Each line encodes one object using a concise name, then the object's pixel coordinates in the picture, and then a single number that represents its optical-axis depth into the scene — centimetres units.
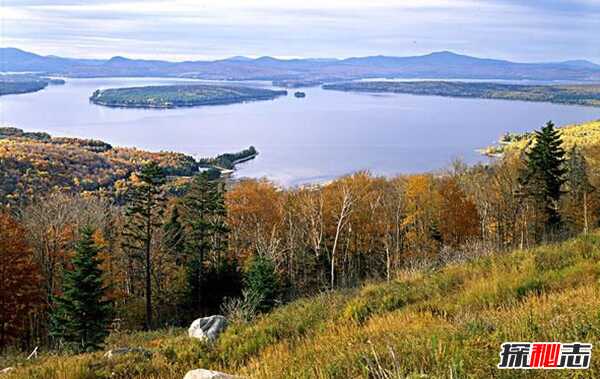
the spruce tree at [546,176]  2981
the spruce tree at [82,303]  1853
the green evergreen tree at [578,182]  3167
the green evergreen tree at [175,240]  3023
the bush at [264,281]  1731
